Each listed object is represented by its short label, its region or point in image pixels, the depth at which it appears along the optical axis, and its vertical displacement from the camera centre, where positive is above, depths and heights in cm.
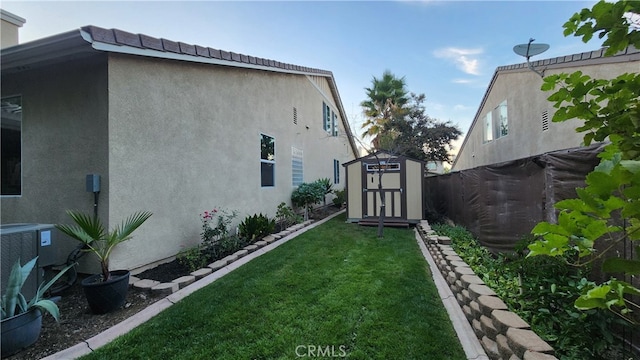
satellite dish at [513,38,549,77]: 596 +287
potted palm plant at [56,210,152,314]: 307 -111
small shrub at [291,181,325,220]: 901 -45
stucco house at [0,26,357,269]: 380 +82
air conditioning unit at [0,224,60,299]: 310 -77
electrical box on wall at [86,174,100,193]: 368 +1
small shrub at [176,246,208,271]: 437 -123
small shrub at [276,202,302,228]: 795 -101
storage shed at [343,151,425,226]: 820 -23
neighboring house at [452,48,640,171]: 620 +234
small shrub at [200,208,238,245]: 504 -80
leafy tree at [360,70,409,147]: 1909 +561
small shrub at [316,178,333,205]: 1004 -9
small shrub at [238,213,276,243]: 594 -99
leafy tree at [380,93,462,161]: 1878 +342
